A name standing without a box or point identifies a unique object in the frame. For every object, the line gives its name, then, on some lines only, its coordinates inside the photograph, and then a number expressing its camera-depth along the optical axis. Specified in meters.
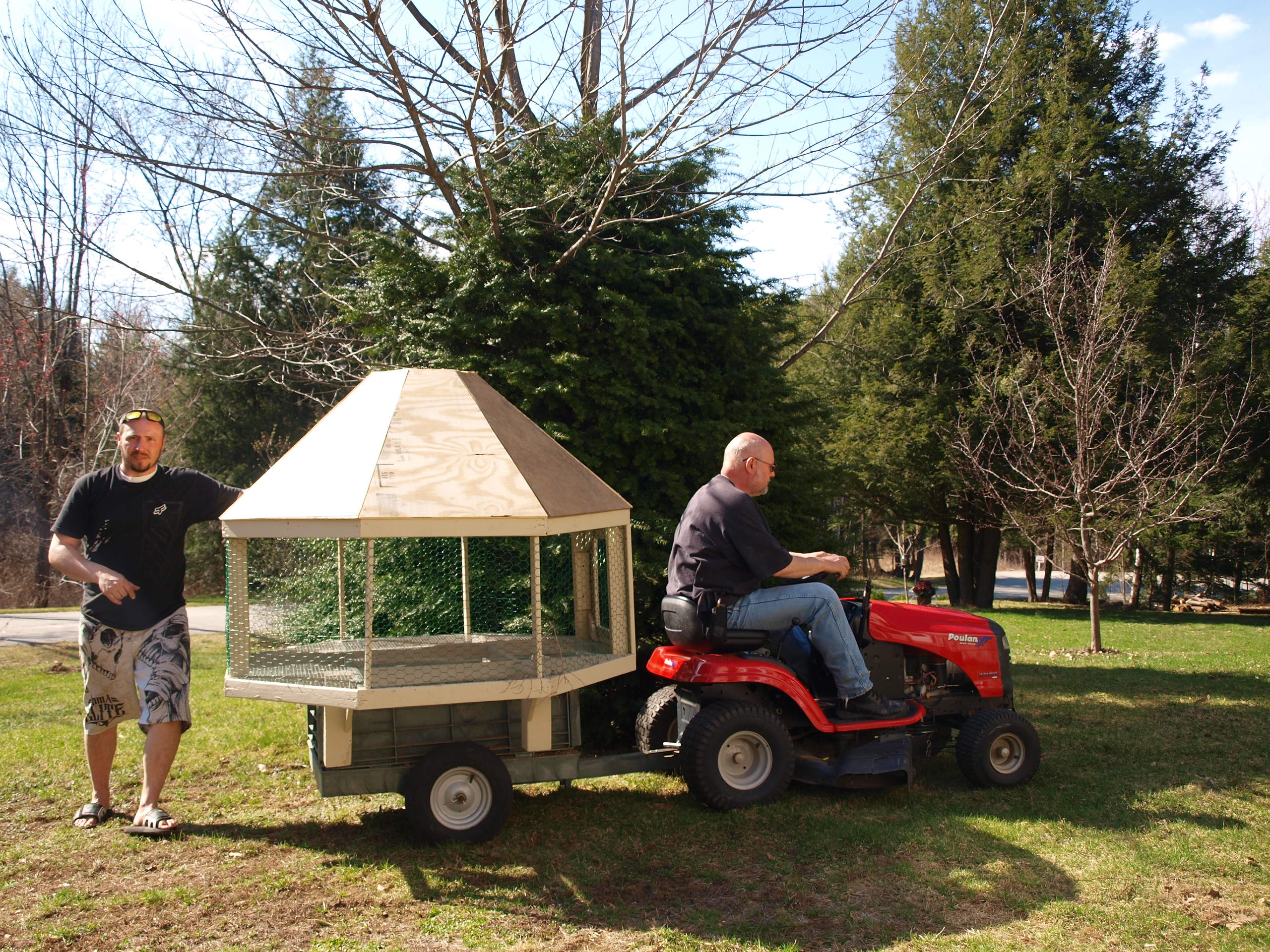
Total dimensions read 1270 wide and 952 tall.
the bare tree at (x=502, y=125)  6.04
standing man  4.64
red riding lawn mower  4.90
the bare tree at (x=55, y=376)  14.49
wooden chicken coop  4.20
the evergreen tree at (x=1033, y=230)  17.84
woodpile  24.06
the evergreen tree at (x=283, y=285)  7.70
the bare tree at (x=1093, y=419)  12.54
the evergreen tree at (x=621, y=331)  6.61
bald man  4.84
